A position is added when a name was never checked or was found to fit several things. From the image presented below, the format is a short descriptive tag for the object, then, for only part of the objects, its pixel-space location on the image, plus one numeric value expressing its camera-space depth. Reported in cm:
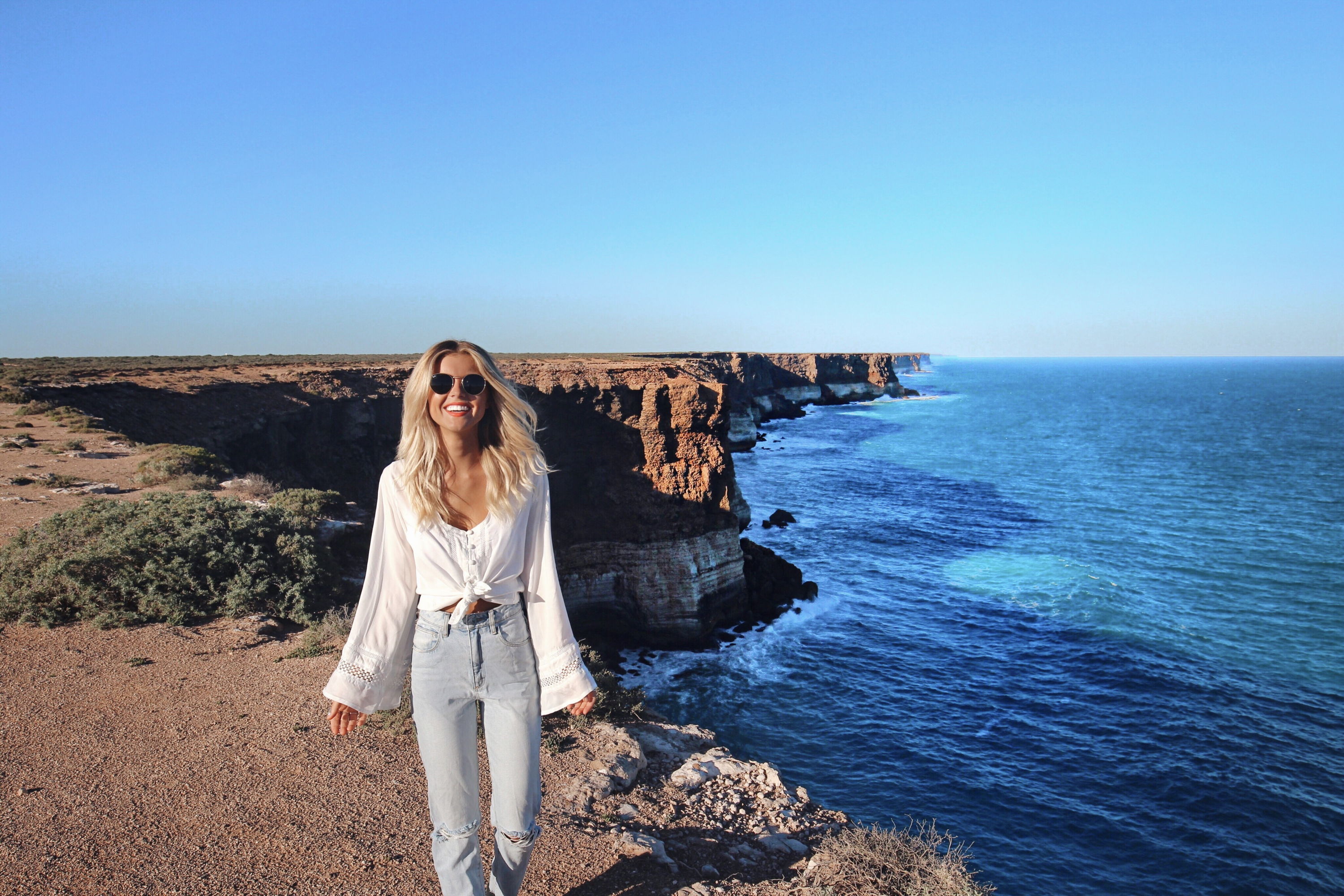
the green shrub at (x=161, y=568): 820
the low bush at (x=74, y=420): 1958
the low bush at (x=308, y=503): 1180
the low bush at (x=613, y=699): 732
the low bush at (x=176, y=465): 1377
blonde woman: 309
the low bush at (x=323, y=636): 762
